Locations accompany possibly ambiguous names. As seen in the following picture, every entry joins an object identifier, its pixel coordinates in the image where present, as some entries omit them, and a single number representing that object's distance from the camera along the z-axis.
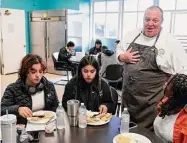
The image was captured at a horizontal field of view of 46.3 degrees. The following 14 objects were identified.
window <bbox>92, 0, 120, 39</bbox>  7.70
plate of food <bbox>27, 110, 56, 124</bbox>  1.56
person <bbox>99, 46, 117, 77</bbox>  3.91
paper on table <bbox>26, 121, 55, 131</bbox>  1.47
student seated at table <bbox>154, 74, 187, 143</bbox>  1.28
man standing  1.94
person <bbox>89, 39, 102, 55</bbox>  6.36
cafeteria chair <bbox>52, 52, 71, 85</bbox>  5.43
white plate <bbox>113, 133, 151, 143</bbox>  1.35
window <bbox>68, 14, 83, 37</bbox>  6.68
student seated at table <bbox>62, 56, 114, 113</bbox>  2.02
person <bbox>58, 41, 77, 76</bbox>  5.35
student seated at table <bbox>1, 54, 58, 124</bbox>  1.85
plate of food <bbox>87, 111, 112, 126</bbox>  1.57
